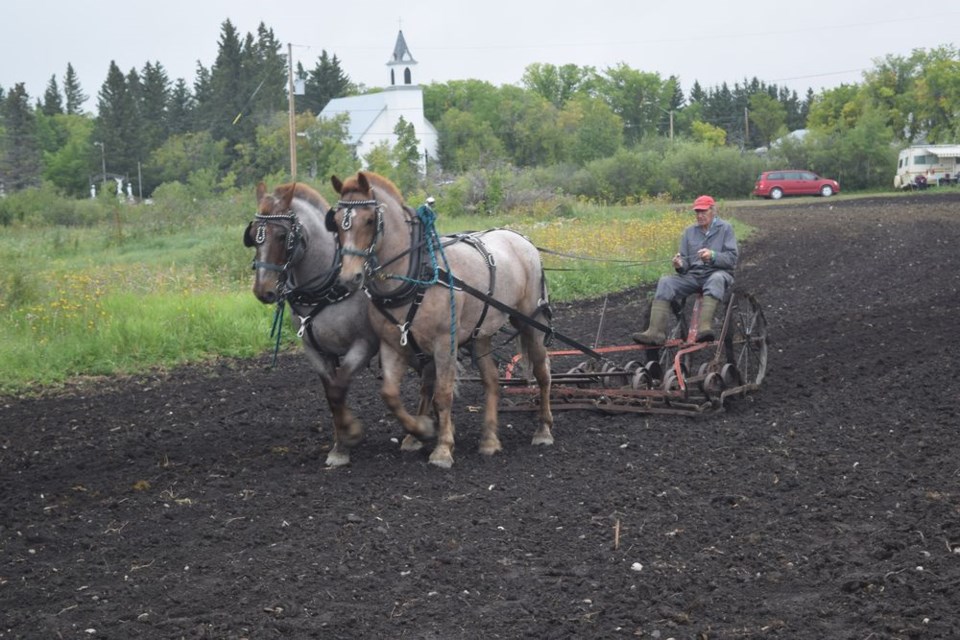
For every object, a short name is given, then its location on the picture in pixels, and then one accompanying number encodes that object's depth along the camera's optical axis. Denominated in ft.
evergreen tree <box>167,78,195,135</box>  301.02
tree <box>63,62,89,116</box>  406.21
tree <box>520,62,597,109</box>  363.15
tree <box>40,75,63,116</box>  387.75
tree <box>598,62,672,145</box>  345.10
